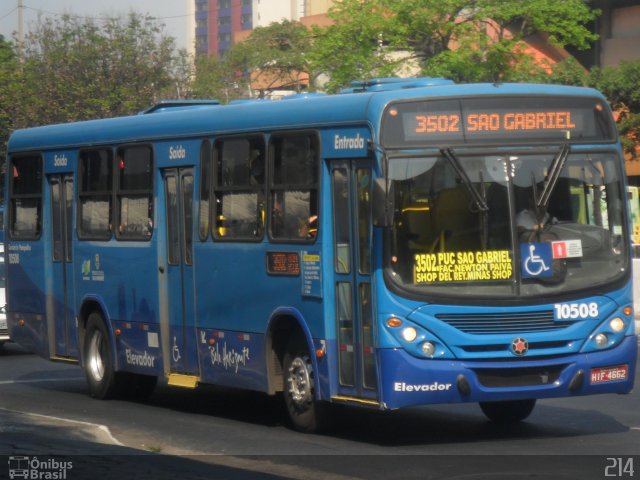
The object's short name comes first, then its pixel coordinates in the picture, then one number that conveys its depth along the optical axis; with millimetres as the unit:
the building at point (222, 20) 173500
